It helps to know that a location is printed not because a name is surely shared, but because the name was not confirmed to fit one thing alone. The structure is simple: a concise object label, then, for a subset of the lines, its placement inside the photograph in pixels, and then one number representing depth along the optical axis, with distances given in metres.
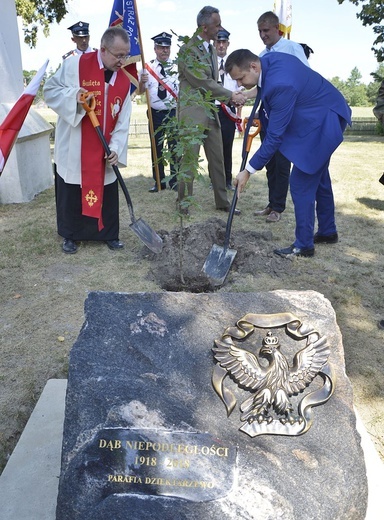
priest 4.07
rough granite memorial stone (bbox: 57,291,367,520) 1.64
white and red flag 3.48
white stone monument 6.14
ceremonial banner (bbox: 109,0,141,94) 5.79
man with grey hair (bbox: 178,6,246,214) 4.91
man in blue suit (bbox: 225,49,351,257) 3.68
